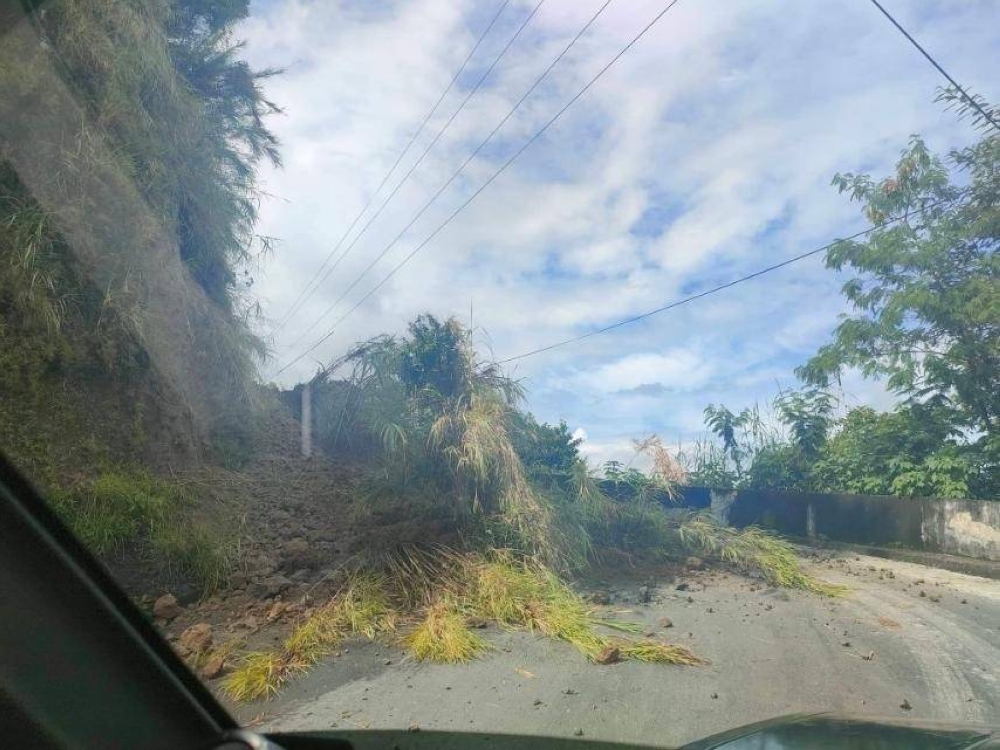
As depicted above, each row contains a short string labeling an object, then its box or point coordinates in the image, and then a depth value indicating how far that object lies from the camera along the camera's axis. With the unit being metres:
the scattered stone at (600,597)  7.11
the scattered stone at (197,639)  4.75
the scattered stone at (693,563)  9.28
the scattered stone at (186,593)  5.74
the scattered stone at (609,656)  5.20
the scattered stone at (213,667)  4.43
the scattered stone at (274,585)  6.12
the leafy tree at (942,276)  12.75
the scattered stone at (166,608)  5.33
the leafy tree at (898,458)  13.29
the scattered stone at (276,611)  5.69
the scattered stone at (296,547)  6.91
